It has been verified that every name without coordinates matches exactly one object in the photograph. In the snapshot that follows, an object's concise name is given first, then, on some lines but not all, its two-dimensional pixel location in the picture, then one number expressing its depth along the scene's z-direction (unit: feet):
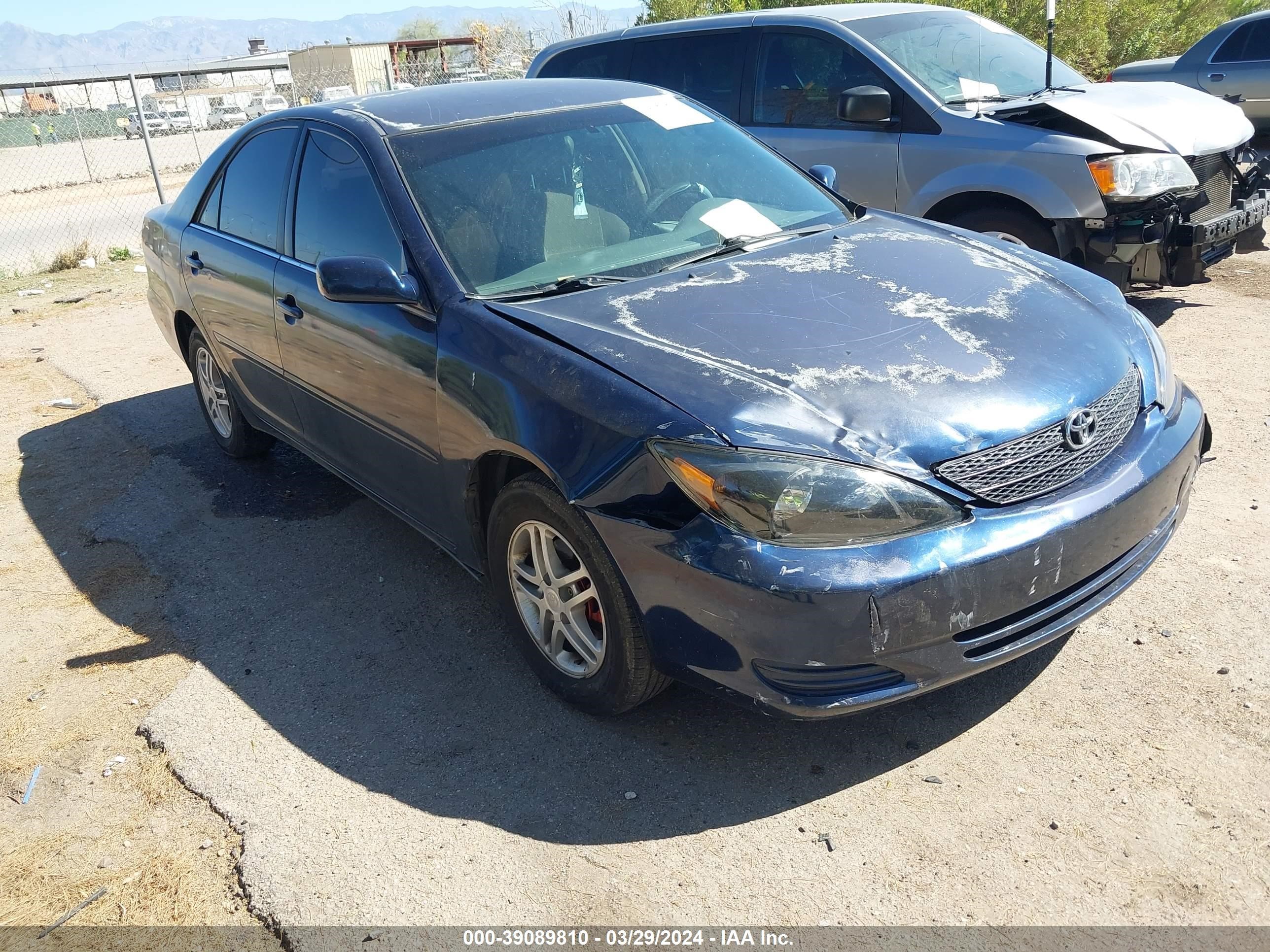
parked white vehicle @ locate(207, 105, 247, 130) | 119.85
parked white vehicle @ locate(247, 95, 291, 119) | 112.06
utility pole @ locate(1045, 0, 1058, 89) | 21.22
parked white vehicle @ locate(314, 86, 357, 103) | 64.64
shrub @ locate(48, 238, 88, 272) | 39.75
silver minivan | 18.86
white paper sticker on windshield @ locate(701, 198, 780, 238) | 12.62
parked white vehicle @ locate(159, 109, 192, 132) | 123.95
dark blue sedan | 8.38
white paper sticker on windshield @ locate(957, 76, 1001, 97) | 21.42
